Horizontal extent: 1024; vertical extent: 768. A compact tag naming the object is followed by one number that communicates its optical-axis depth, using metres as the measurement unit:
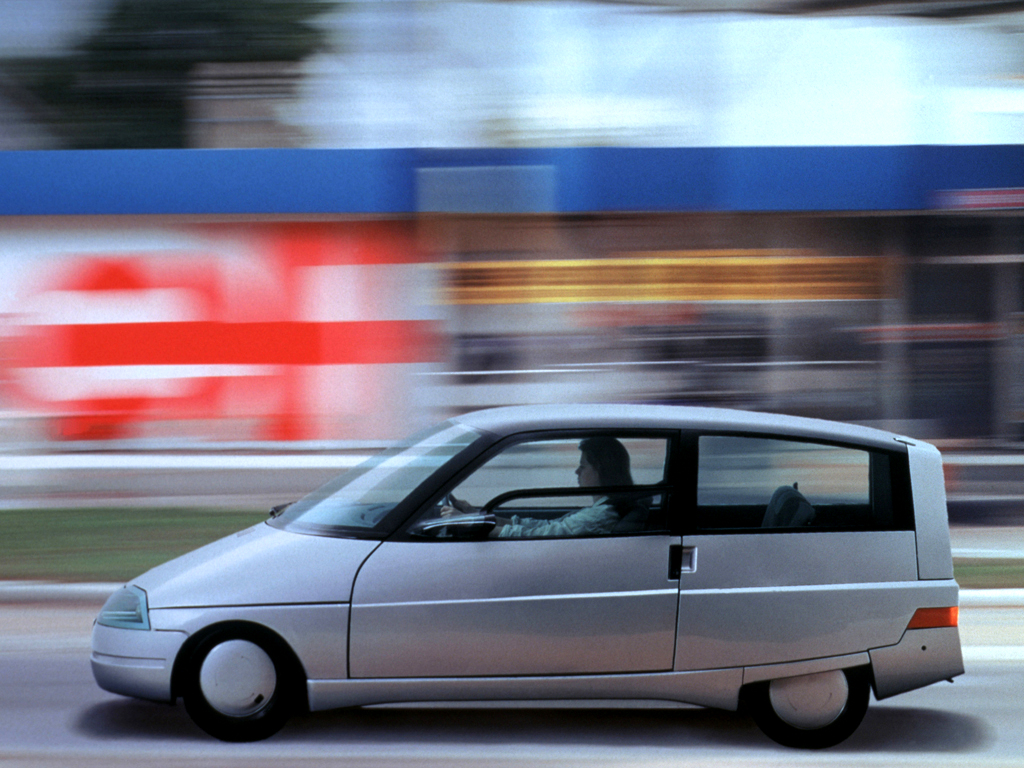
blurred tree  23.53
